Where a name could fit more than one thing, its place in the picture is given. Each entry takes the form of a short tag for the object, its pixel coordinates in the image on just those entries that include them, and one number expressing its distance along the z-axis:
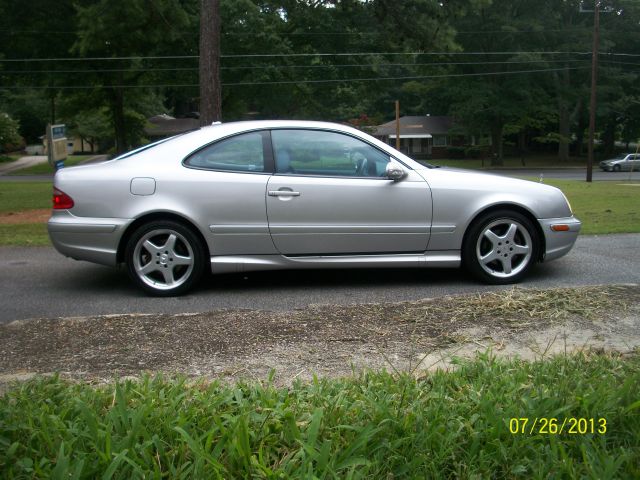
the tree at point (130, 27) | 15.85
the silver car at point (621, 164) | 45.47
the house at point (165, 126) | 60.96
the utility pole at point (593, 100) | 30.33
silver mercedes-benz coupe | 5.43
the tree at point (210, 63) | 11.06
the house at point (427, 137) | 61.50
